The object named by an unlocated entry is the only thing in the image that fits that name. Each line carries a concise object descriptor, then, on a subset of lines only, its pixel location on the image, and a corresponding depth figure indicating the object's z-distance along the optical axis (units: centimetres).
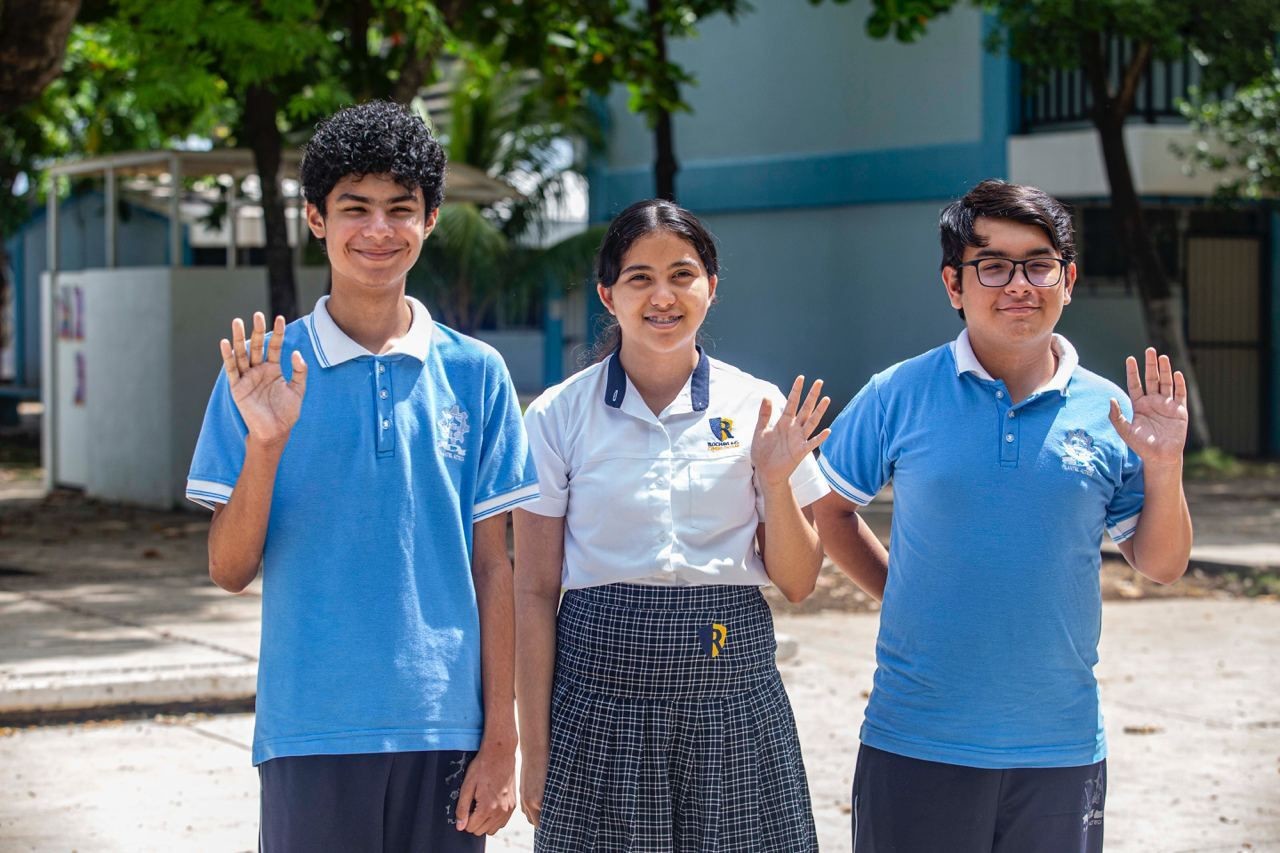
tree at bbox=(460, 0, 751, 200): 1338
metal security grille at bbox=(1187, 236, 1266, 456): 2077
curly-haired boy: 296
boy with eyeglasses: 320
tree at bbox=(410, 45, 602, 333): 2177
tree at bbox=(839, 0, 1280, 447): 1567
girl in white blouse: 331
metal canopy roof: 1416
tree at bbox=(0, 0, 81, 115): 993
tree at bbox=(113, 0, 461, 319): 1064
